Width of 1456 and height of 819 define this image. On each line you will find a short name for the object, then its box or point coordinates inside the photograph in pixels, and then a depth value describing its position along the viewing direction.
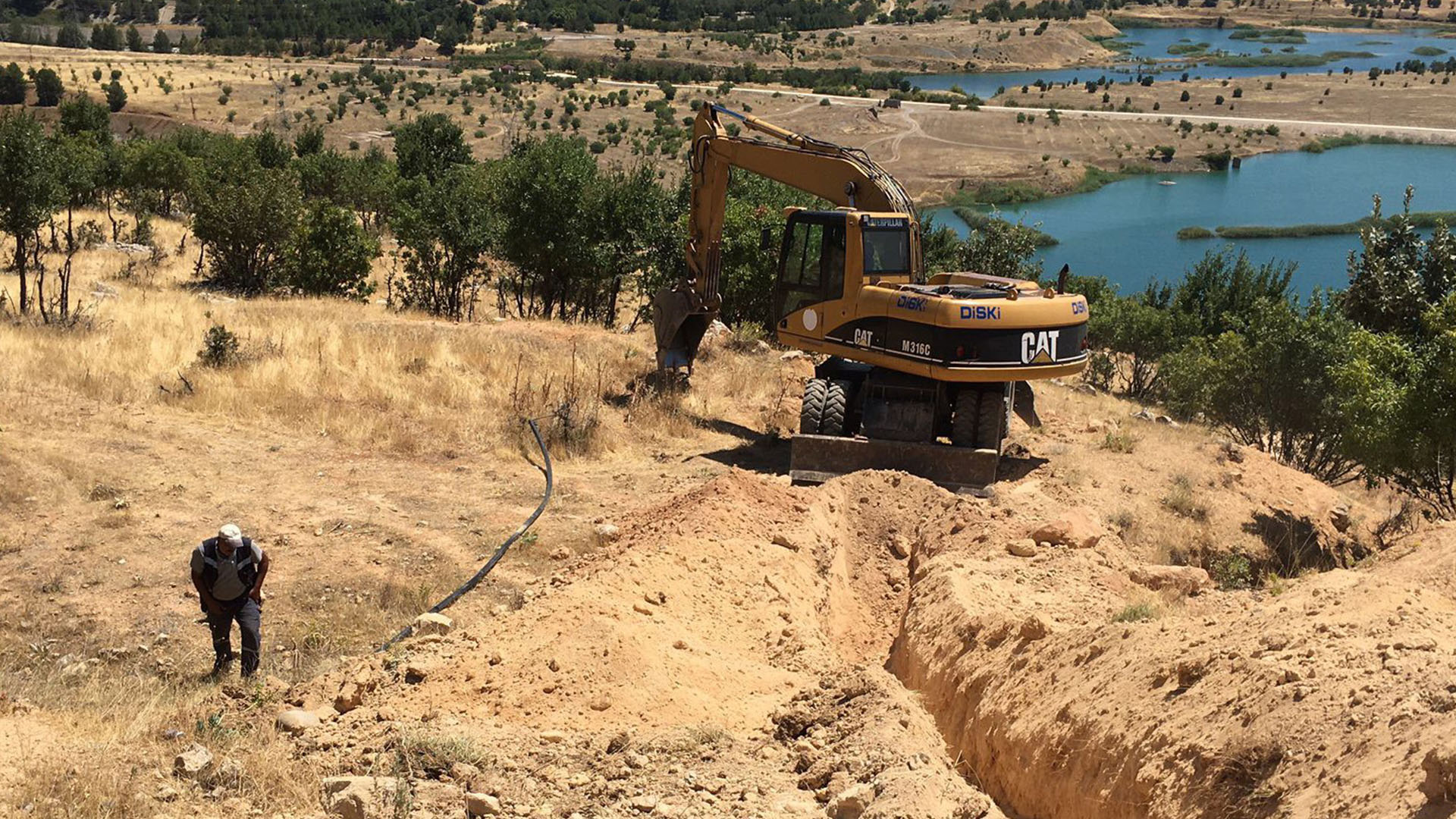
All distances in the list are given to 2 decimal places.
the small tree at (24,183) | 22.09
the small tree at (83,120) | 52.88
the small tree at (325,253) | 30.02
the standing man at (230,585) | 10.05
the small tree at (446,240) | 29.19
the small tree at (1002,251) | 36.09
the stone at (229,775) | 8.07
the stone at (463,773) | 8.08
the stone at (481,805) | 7.73
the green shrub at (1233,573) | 13.33
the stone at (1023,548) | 12.15
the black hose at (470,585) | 10.87
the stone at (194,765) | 8.07
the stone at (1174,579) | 11.55
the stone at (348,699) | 9.45
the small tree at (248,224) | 30.02
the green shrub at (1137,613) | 9.70
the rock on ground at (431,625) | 10.81
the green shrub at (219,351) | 18.53
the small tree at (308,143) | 61.84
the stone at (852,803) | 7.77
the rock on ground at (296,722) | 9.05
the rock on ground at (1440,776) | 5.80
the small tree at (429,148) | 51.47
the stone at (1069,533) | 12.48
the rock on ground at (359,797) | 7.56
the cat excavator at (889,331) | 15.55
